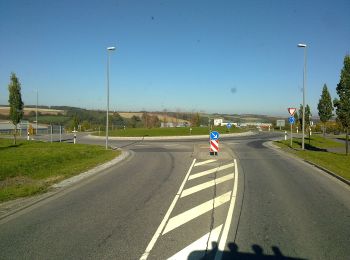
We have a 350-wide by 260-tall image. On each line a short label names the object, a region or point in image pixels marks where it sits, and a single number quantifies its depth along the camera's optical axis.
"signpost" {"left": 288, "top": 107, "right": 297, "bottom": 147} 30.08
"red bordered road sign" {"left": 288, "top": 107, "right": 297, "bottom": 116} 30.08
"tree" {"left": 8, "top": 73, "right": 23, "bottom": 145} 32.91
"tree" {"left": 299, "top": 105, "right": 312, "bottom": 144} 50.20
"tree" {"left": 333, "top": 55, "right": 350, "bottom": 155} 23.73
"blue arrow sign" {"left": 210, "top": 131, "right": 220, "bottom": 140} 21.53
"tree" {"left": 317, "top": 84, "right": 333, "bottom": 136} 39.03
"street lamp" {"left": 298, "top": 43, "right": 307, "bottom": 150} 26.24
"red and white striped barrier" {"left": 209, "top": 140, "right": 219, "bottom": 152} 21.22
